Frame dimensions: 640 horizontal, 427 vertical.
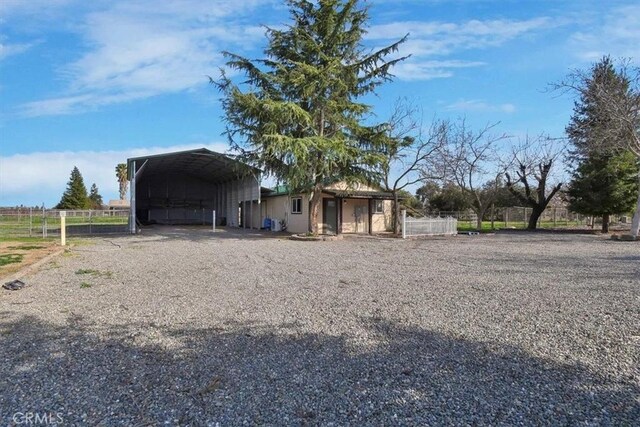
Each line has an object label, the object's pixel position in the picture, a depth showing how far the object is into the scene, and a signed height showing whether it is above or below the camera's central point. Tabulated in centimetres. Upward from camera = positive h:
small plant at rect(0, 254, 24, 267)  1021 -113
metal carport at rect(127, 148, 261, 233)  2773 +233
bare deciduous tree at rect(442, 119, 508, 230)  2789 +328
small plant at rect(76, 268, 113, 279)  888 -127
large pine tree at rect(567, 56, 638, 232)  1797 +331
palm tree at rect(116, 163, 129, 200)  7656 +707
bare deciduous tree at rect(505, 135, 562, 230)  2936 +244
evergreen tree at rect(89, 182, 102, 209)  8500 +454
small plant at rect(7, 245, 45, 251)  1400 -110
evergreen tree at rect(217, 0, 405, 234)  1869 +566
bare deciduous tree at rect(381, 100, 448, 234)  2102 +323
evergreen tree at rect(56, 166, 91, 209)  5972 +321
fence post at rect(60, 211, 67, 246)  1618 -47
